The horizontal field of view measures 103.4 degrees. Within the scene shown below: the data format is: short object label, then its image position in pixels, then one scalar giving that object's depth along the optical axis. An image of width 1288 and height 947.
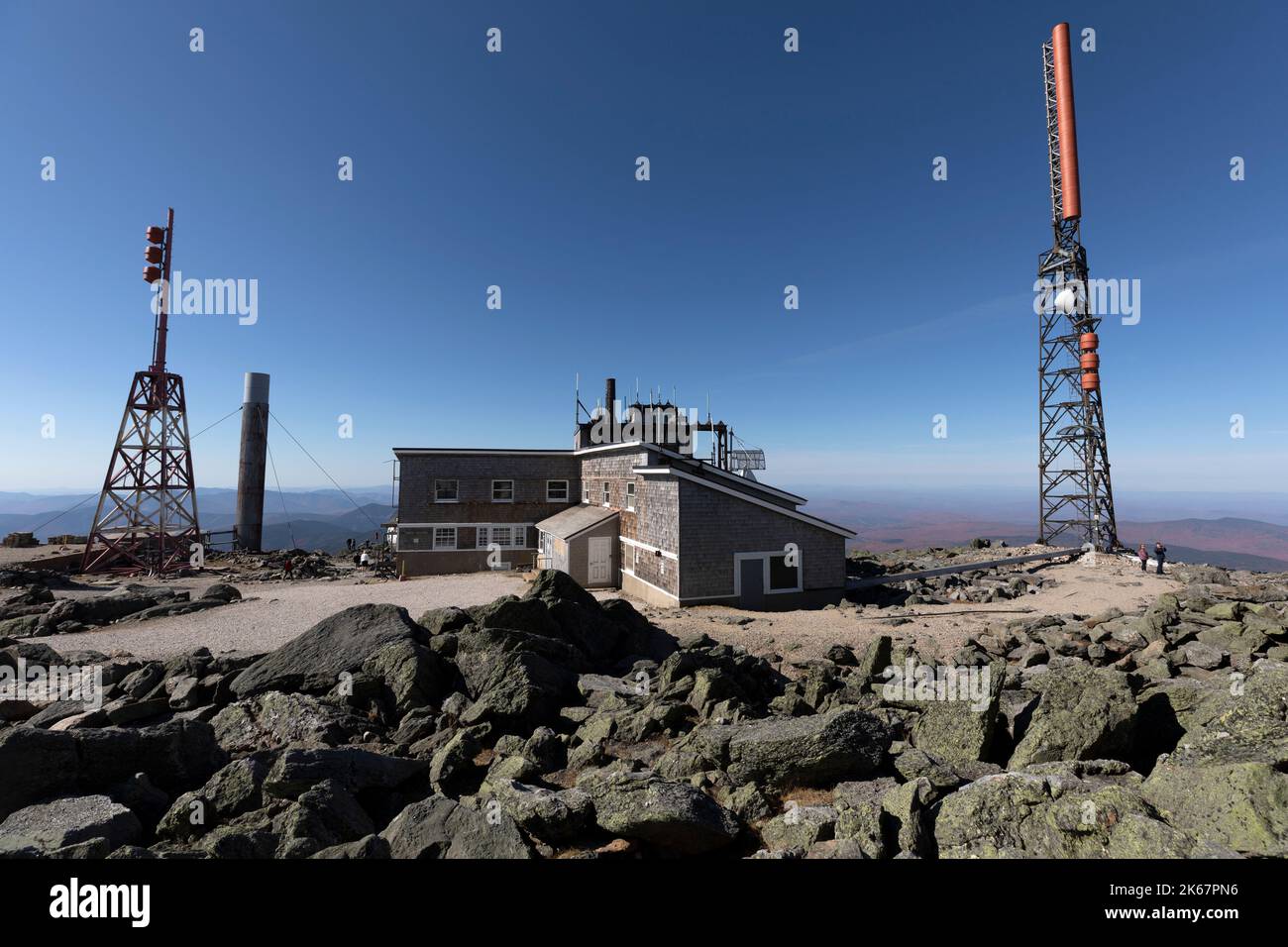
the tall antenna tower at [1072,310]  34.62
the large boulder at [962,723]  7.20
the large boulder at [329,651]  10.63
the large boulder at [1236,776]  4.27
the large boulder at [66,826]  5.39
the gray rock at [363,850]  5.01
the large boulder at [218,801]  6.15
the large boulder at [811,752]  6.74
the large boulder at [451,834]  5.19
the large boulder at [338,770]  6.48
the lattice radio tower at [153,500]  32.66
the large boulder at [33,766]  6.54
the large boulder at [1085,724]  6.39
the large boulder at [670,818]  5.42
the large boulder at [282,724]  8.66
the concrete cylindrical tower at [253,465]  43.84
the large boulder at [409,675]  10.09
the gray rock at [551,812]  5.64
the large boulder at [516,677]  9.18
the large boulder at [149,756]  7.05
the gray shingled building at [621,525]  21.47
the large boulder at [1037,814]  4.46
